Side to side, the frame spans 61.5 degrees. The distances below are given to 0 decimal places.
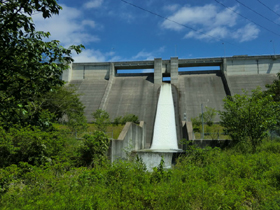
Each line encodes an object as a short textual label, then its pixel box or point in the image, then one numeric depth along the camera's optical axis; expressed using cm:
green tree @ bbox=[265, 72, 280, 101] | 2334
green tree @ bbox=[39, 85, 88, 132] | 2298
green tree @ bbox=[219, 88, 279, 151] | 1205
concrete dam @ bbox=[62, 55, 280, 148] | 3052
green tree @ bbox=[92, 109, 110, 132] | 1763
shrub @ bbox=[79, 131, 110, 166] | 1098
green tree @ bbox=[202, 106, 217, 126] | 2625
